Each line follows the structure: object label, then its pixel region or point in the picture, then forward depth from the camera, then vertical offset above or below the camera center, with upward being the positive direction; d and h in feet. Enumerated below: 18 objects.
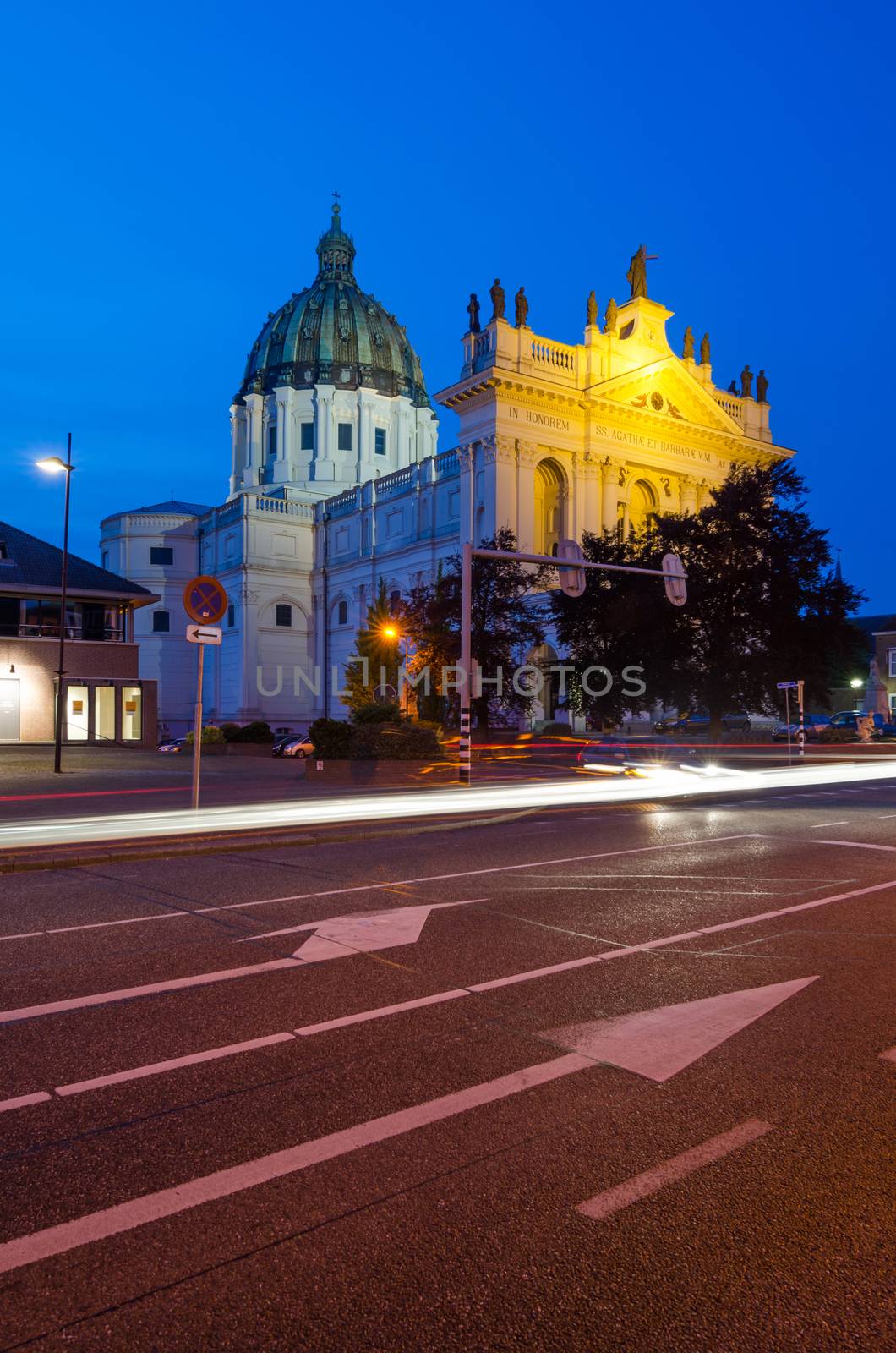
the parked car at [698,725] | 191.83 -3.09
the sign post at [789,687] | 121.08 +2.87
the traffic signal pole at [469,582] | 77.71 +10.63
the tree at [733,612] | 132.98 +13.17
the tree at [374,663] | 169.37 +7.85
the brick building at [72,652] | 133.18 +7.44
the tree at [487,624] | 123.75 +10.87
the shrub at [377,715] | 92.73 -0.67
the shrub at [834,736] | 187.73 -4.95
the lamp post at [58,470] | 93.09 +22.65
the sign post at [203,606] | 52.16 +5.37
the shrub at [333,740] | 87.76 -2.94
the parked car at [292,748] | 147.84 -6.10
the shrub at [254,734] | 155.43 -4.31
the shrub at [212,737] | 148.46 -4.50
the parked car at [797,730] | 185.88 -4.06
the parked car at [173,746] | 173.68 -7.37
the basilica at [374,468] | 191.21 +56.71
